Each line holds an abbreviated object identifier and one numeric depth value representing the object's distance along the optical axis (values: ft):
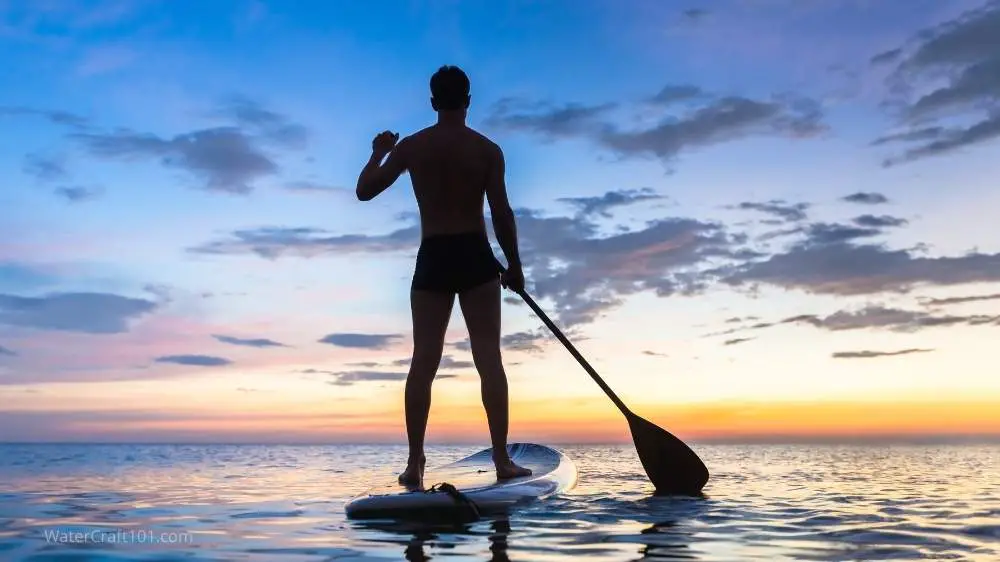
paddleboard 17.24
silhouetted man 20.57
